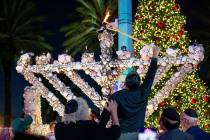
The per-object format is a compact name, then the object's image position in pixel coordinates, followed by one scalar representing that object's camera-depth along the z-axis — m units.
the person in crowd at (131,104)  4.77
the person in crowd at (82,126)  4.09
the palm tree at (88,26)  26.77
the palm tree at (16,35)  26.17
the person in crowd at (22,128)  3.66
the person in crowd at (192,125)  5.05
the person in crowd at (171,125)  4.43
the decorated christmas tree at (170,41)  17.16
